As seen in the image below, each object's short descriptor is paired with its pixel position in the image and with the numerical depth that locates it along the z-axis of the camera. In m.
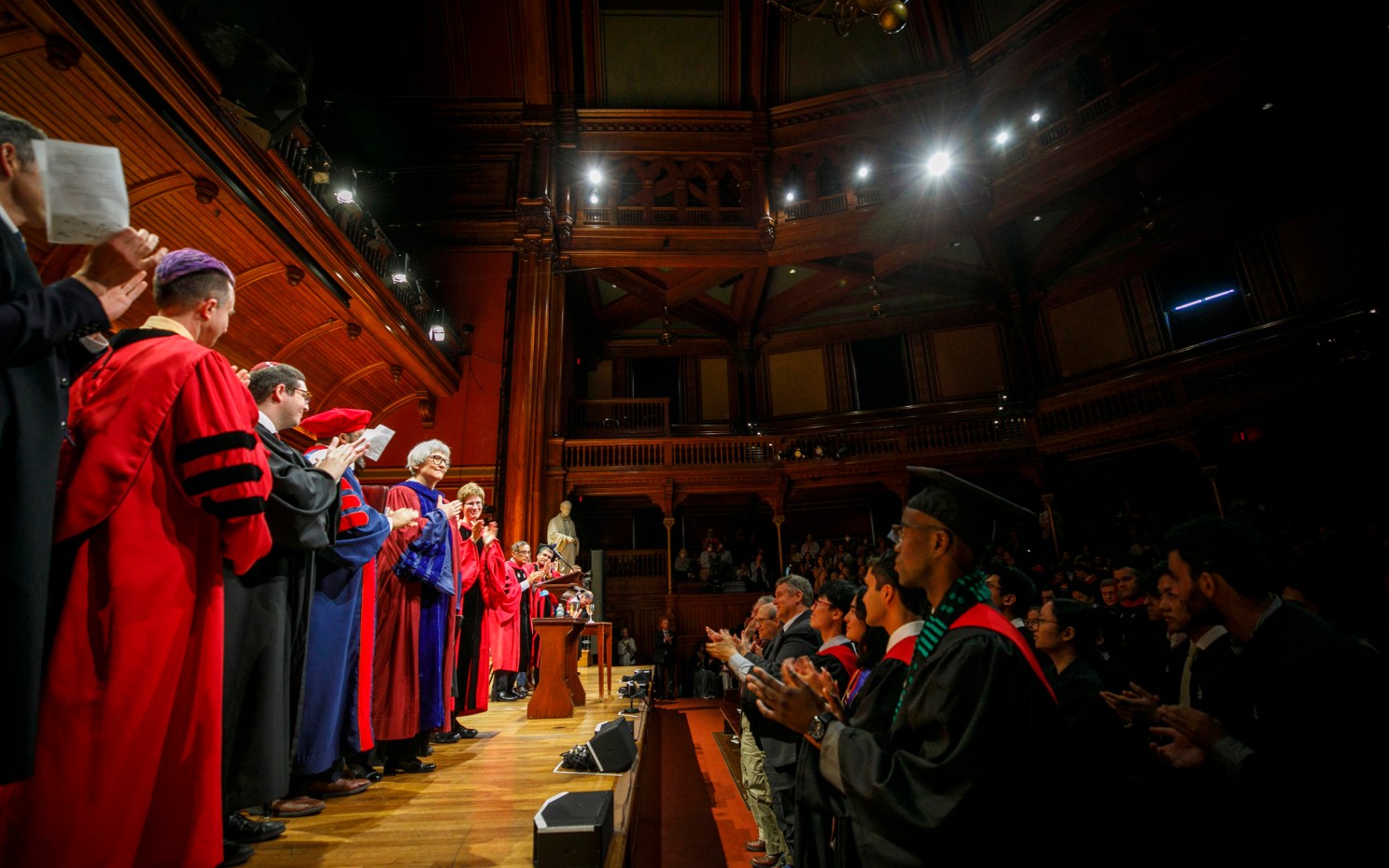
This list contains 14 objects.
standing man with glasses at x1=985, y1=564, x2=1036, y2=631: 3.66
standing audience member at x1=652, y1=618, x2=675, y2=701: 10.77
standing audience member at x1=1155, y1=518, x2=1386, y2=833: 1.53
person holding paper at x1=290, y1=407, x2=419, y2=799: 2.38
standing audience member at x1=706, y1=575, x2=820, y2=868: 2.59
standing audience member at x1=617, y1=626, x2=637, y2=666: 11.41
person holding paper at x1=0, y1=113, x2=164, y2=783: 1.05
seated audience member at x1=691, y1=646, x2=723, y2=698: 10.91
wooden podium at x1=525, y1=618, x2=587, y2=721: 4.93
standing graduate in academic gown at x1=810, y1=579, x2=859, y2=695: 2.83
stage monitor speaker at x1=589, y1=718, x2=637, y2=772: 3.06
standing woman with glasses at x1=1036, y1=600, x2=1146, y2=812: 2.48
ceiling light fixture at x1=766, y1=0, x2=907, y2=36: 5.91
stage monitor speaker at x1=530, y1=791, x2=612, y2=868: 1.82
